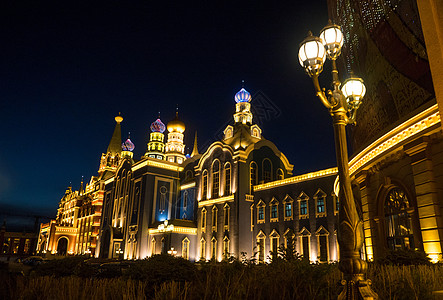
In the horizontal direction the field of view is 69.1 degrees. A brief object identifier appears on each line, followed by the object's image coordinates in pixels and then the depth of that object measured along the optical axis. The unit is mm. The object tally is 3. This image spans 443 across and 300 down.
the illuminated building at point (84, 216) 58094
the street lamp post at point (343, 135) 5340
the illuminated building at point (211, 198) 28172
